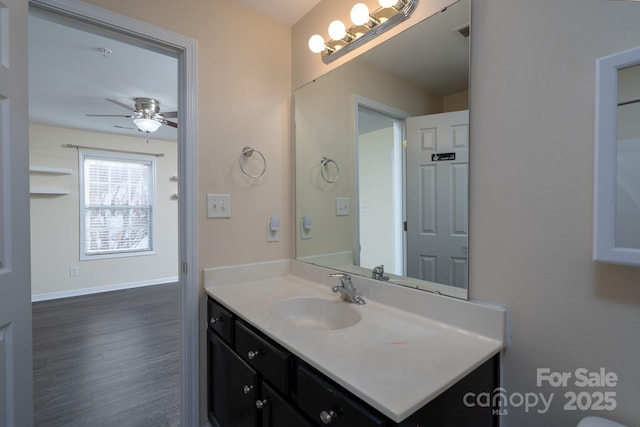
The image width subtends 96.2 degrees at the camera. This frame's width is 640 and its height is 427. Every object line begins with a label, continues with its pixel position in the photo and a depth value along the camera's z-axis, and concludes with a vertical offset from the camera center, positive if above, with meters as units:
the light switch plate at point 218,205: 1.59 +0.02
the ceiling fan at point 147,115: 2.97 +1.00
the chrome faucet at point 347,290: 1.33 -0.38
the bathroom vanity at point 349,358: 0.72 -0.44
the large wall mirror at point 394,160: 1.09 +0.24
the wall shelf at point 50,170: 3.82 +0.54
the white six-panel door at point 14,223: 0.99 -0.05
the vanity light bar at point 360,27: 1.22 +0.88
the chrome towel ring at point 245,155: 1.70 +0.32
